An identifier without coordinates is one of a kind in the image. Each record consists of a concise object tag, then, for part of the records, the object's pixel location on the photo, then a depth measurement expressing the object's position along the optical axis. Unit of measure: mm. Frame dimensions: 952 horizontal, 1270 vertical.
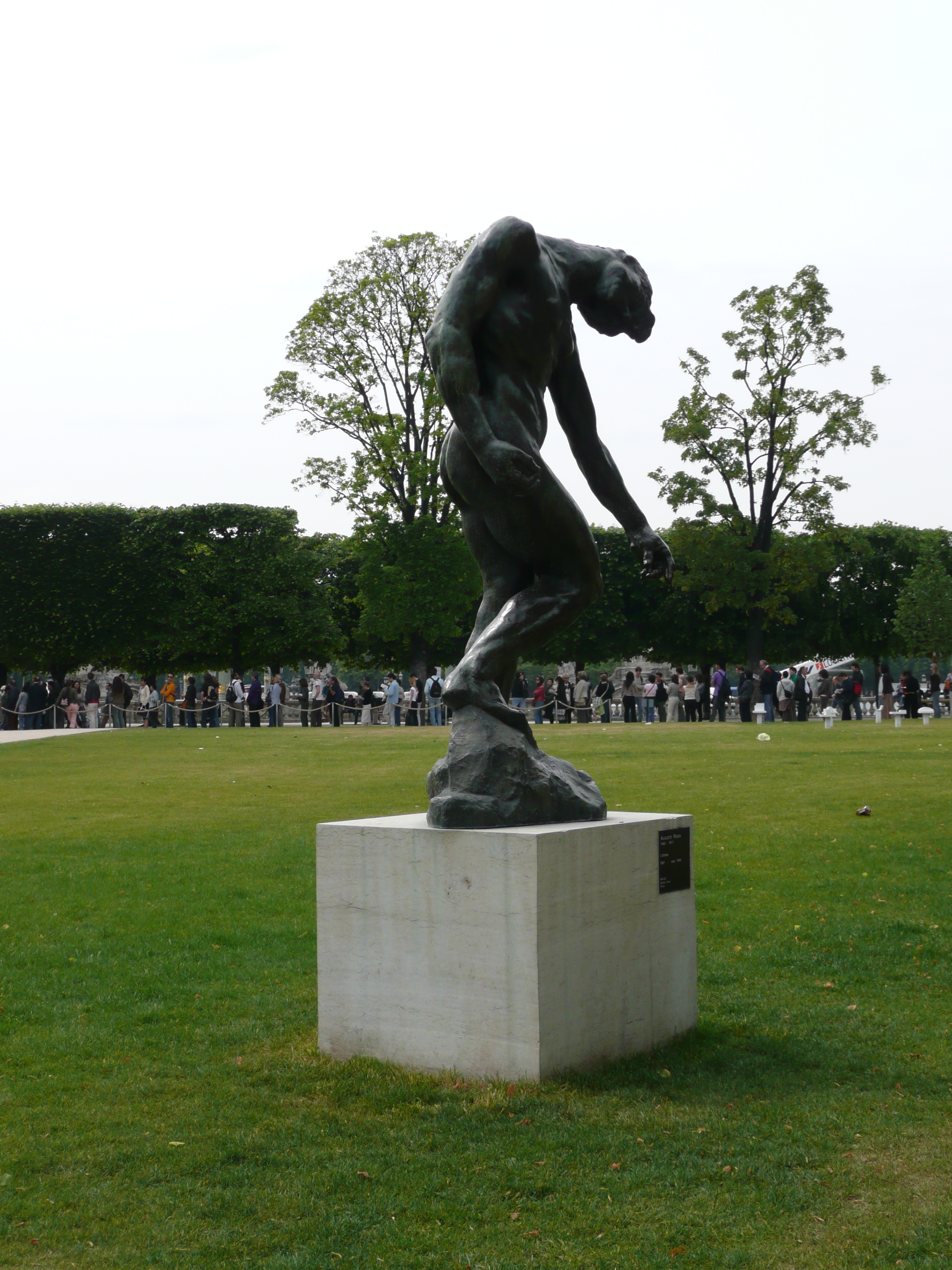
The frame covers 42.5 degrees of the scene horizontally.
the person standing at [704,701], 37000
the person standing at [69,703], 38344
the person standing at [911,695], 34031
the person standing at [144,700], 37031
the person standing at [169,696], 37031
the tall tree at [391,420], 42781
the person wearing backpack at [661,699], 36750
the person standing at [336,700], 38312
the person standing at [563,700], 36906
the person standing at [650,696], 35406
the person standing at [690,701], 35691
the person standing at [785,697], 34094
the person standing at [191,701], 37406
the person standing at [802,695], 33781
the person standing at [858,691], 35812
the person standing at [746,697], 32375
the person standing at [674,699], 36781
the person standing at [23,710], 36531
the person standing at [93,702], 39031
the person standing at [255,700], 36062
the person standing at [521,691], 35250
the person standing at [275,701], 37531
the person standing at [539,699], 37875
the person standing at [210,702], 38172
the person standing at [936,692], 36875
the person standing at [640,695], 36969
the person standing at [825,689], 36250
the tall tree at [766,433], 40562
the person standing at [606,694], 35344
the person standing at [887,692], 34625
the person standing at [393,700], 35500
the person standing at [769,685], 33250
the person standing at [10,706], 38125
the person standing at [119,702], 37406
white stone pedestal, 4328
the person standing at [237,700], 38469
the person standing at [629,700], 35750
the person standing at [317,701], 38406
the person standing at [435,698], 34656
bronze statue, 4750
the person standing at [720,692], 34625
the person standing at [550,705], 38000
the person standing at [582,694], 36531
